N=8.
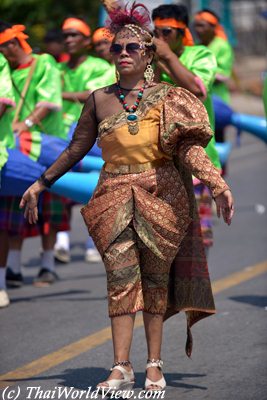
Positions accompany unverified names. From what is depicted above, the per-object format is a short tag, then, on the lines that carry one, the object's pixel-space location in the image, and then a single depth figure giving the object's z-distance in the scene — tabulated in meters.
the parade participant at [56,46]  20.70
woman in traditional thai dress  10.37
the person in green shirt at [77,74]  17.59
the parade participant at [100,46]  18.62
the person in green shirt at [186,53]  13.18
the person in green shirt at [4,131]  13.89
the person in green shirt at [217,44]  20.91
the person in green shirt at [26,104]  15.16
